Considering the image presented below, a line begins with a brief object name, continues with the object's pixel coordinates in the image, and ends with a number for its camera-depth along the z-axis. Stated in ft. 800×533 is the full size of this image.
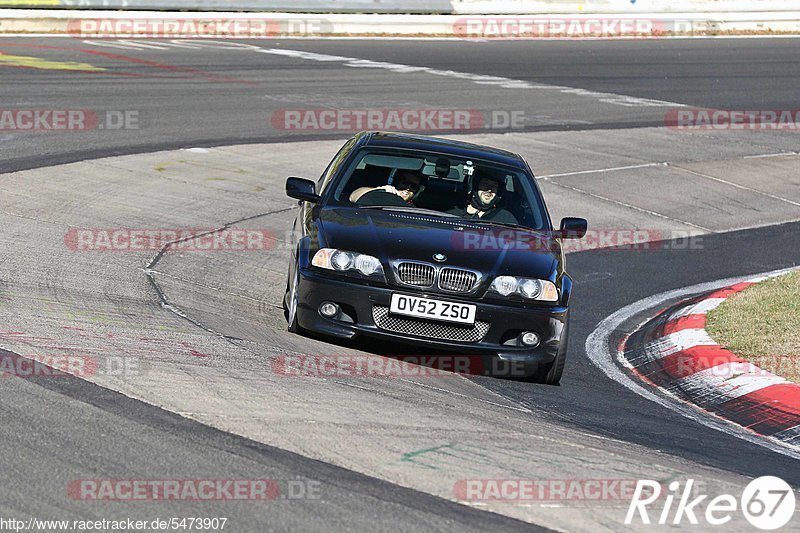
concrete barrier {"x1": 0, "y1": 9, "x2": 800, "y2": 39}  166.20
